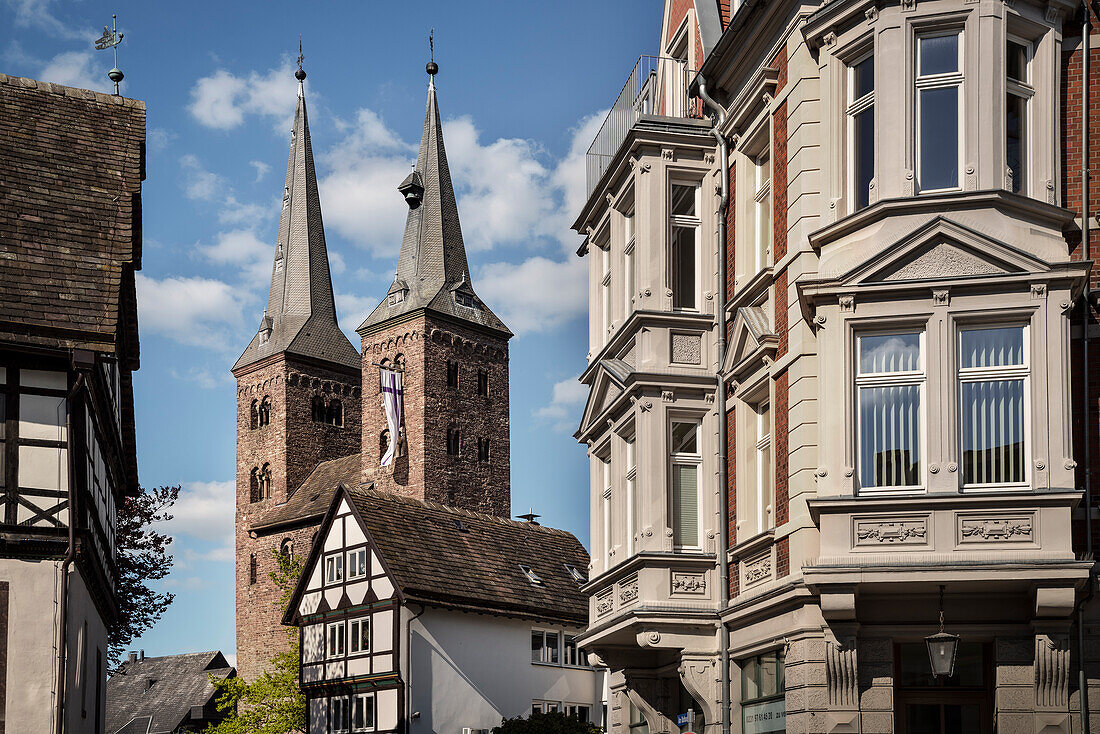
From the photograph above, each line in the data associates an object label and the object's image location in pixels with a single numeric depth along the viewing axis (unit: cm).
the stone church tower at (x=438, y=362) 8475
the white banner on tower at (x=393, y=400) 8462
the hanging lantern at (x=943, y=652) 1307
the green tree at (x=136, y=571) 3900
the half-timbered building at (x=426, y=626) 3759
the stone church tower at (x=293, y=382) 9531
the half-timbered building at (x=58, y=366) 2011
